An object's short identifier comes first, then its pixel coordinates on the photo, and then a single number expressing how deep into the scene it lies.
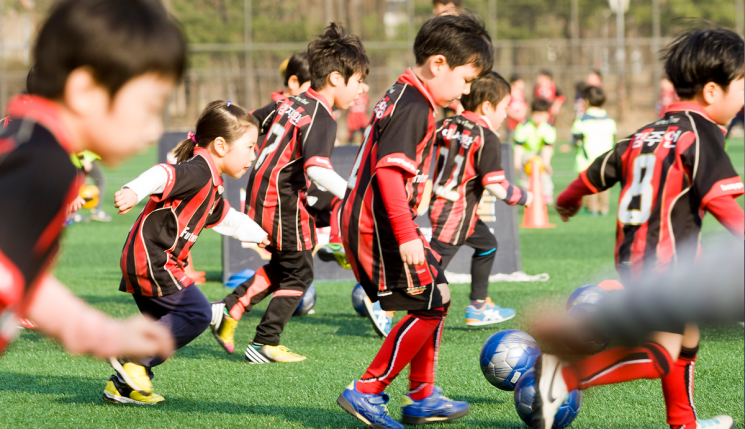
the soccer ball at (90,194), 10.74
